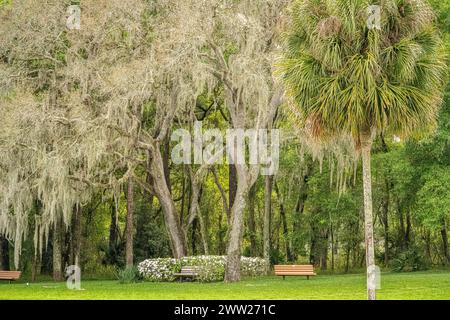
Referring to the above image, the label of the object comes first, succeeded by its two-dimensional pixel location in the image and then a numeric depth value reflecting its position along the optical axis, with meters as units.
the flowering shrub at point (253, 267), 28.57
